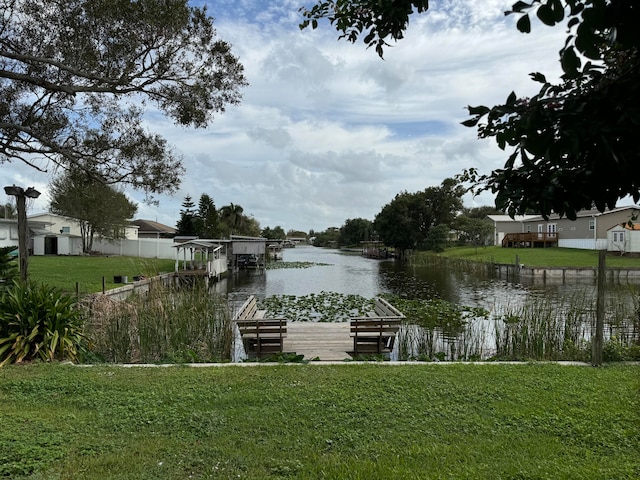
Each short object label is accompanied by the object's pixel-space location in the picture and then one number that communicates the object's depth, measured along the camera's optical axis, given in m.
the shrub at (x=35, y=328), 6.81
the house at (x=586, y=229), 42.69
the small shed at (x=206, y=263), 30.27
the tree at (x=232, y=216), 76.44
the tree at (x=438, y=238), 61.74
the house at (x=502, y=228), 59.88
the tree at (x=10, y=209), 58.75
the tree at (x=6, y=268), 9.41
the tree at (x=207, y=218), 68.75
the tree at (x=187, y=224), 69.12
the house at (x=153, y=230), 66.75
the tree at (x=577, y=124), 1.28
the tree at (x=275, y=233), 131.64
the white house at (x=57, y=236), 40.75
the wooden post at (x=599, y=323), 6.75
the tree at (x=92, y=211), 38.66
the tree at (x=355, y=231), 124.20
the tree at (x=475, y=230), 61.64
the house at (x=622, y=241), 36.38
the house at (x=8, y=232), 34.06
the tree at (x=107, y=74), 9.77
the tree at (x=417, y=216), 68.31
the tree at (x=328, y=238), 161.50
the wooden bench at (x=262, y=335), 9.12
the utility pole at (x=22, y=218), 9.18
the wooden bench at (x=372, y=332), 9.32
